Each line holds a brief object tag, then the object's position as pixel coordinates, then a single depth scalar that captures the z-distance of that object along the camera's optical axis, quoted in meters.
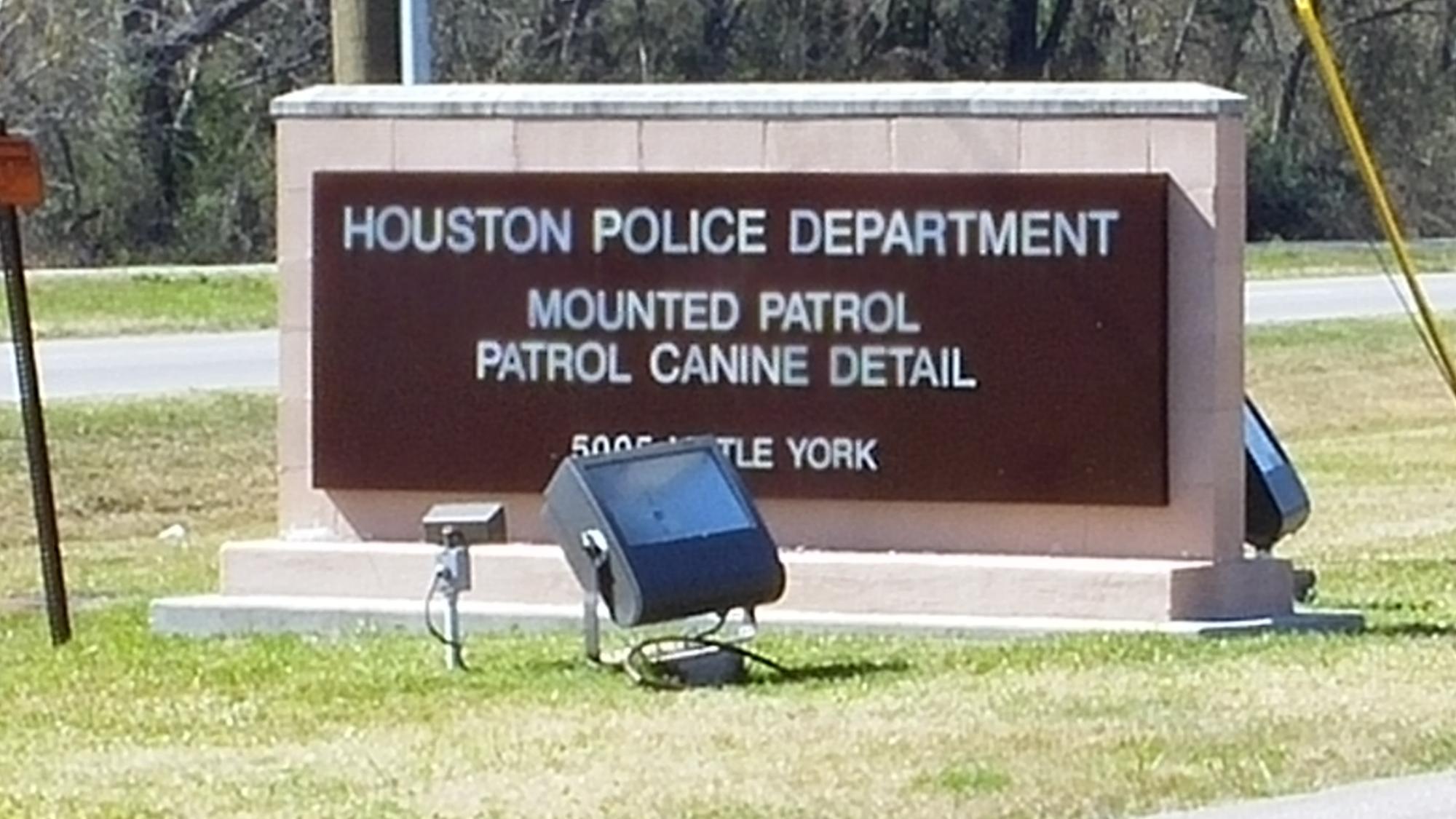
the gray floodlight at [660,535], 12.56
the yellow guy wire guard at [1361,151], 15.77
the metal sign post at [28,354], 14.30
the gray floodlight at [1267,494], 15.48
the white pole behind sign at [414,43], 19.30
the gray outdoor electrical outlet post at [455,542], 13.15
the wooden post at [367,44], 19.19
